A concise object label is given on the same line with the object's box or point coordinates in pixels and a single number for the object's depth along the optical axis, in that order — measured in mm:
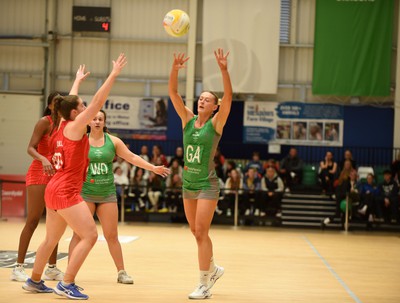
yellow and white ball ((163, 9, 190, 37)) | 10094
